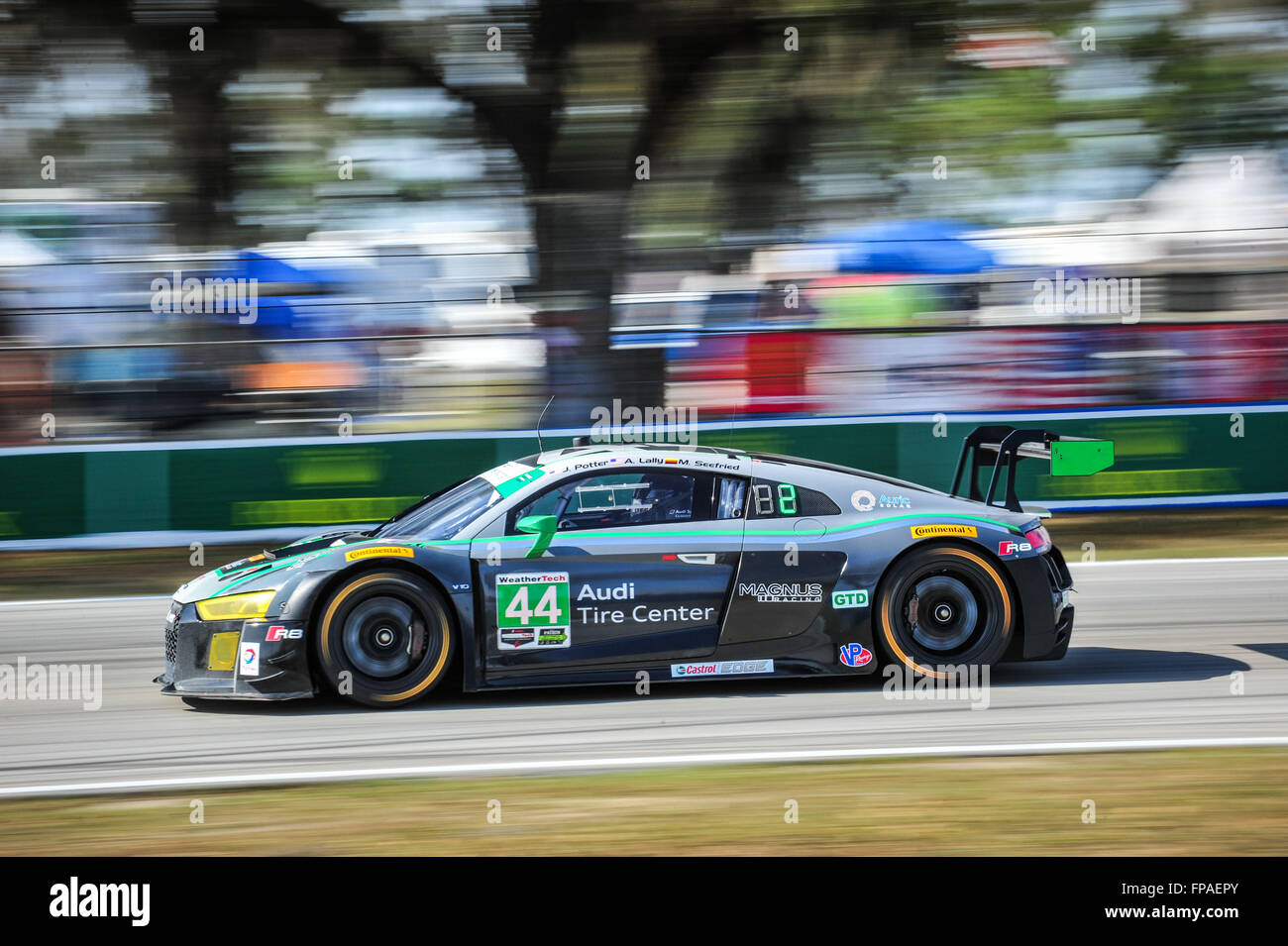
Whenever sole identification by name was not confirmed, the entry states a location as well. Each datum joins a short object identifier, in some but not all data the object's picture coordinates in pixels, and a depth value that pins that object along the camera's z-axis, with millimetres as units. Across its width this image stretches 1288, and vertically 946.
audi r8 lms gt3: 6258
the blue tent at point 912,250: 14602
